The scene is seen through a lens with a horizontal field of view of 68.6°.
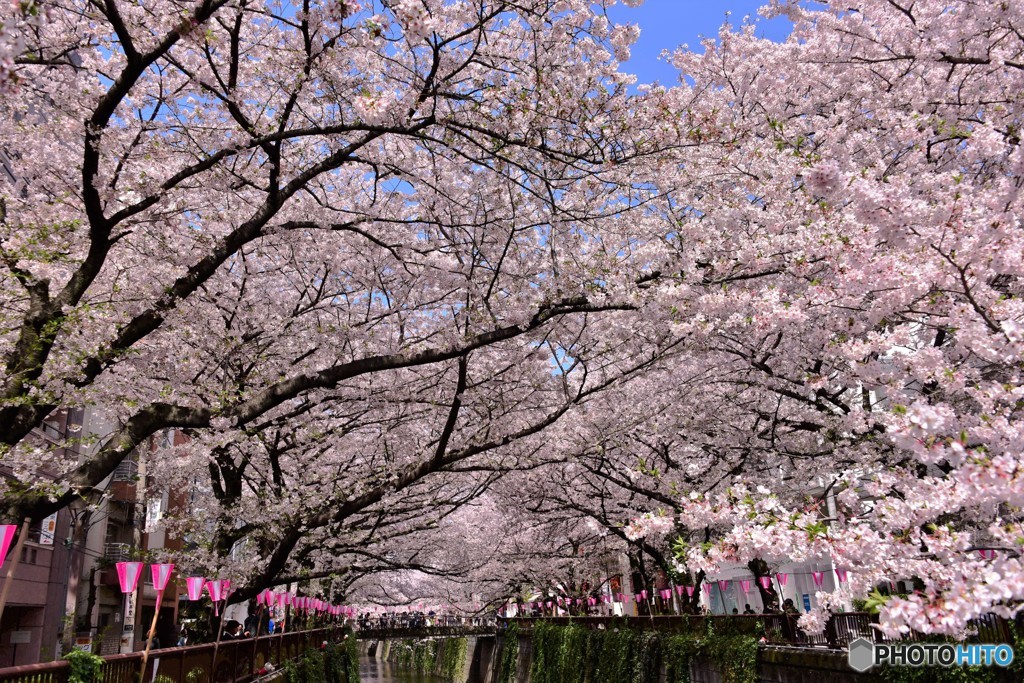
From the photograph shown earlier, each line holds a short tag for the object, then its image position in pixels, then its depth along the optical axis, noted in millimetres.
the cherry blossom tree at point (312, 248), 7102
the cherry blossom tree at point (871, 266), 5242
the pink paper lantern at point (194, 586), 13078
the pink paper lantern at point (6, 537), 6684
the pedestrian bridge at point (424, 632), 42875
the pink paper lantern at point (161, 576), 10914
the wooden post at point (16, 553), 6682
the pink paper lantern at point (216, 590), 14070
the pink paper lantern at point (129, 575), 10477
